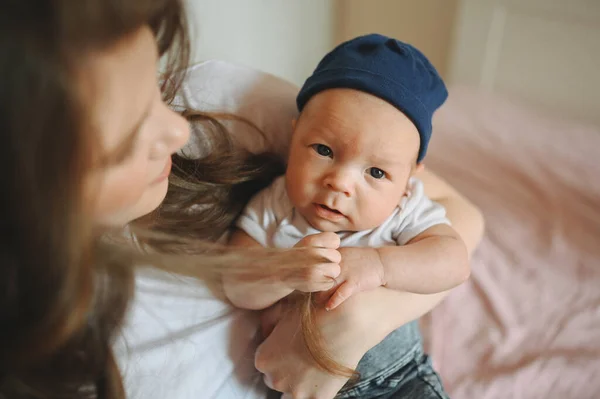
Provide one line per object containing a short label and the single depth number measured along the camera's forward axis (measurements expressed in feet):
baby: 2.29
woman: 1.10
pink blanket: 2.85
